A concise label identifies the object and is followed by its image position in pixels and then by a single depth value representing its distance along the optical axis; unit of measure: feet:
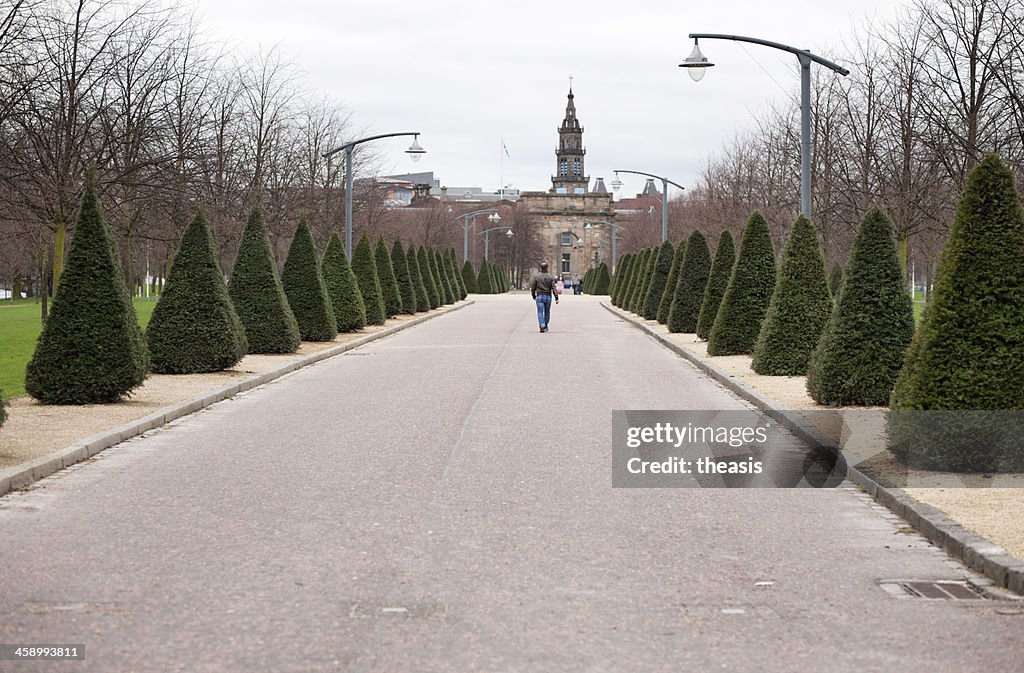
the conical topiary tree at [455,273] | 220.84
